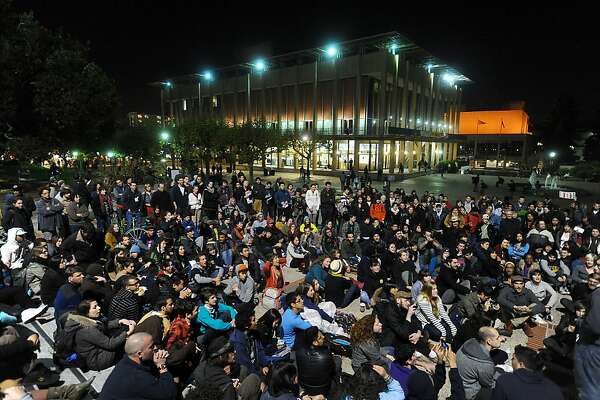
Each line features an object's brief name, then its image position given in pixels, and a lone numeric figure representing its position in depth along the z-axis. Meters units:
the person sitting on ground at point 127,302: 5.22
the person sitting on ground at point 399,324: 5.04
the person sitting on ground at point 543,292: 7.14
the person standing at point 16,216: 8.71
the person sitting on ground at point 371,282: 7.48
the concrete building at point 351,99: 38.97
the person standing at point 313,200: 13.20
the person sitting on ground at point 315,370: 3.89
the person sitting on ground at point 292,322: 5.14
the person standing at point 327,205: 13.57
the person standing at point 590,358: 3.46
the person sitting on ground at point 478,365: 3.92
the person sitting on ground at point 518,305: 6.64
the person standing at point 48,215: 9.28
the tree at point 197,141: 33.00
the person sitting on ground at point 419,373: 3.63
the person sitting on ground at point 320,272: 7.54
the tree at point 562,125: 64.94
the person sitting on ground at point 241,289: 6.51
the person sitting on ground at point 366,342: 4.45
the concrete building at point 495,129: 49.98
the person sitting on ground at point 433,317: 5.81
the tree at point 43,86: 20.09
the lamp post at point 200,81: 51.56
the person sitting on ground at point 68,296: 5.31
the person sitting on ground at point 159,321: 4.48
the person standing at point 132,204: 11.20
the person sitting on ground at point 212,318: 5.00
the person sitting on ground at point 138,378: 3.40
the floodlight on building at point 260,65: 45.58
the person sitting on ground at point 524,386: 3.09
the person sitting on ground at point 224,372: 3.72
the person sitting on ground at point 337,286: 7.14
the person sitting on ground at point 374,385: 3.34
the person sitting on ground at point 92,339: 4.62
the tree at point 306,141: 35.82
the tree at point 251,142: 31.92
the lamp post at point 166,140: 38.72
